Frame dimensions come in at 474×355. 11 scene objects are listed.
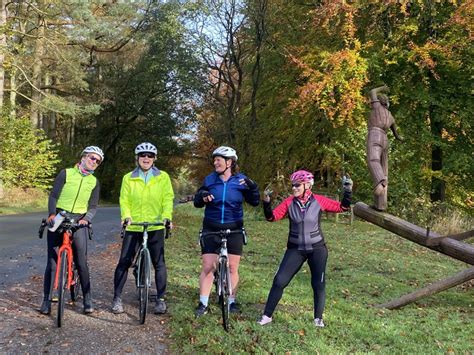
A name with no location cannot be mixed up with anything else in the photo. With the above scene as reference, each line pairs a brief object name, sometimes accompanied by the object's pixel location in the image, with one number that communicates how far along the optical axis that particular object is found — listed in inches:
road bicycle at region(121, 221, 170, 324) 214.8
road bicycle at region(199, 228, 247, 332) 211.5
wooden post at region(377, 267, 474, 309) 257.1
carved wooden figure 251.4
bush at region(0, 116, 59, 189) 942.4
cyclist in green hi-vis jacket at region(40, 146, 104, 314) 221.5
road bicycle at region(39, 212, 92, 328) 205.5
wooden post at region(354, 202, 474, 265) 251.8
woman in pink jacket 213.3
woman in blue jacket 223.1
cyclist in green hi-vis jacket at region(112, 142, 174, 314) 227.6
